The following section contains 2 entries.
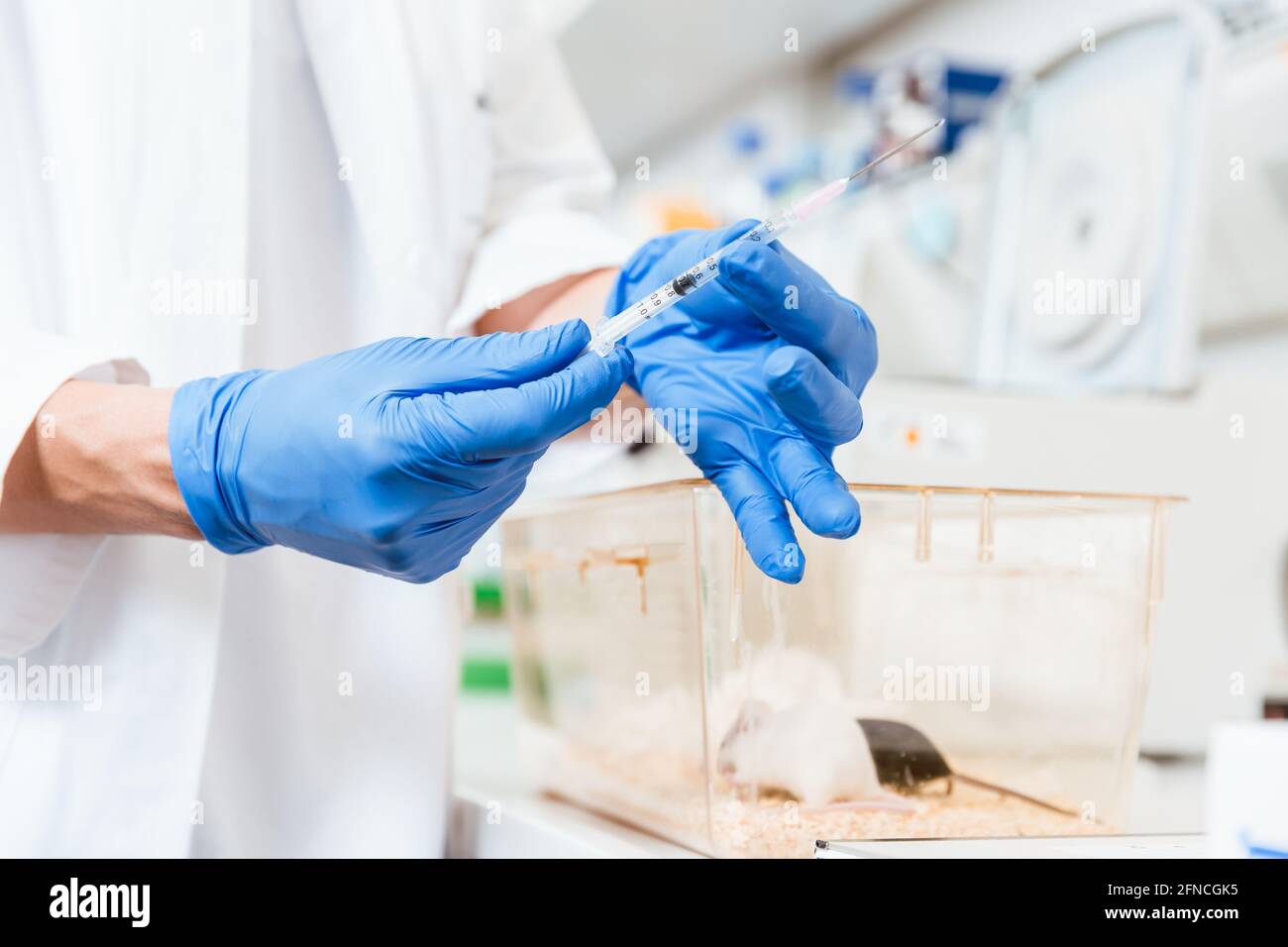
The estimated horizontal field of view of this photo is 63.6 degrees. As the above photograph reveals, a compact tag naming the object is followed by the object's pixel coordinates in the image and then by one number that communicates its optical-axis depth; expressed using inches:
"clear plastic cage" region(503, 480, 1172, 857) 23.3
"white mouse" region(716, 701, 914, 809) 22.8
